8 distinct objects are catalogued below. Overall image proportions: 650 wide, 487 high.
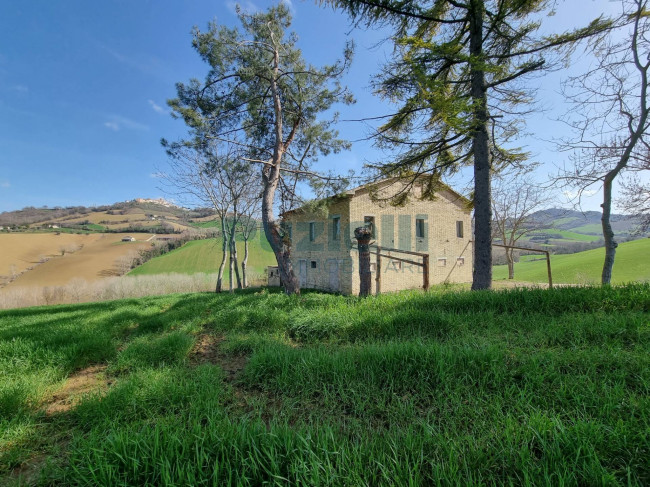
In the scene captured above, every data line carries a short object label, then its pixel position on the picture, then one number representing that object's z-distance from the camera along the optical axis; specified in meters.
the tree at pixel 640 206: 9.13
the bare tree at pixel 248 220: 17.11
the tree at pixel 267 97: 8.09
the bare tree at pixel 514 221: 21.05
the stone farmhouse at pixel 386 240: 14.77
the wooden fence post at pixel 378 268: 8.83
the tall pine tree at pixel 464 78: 5.87
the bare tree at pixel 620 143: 6.47
